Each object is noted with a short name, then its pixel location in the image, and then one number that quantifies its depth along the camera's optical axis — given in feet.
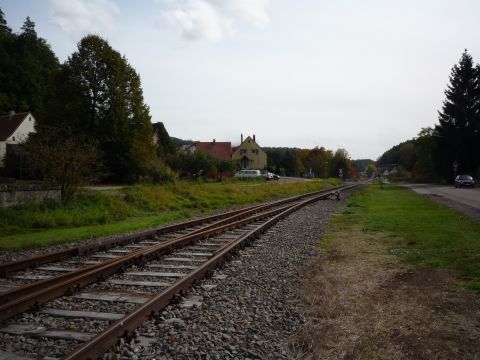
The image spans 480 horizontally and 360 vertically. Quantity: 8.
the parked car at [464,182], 143.95
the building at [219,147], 311.97
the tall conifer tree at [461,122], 179.01
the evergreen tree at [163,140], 189.44
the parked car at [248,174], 185.12
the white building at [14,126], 146.92
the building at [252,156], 318.45
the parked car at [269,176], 198.60
